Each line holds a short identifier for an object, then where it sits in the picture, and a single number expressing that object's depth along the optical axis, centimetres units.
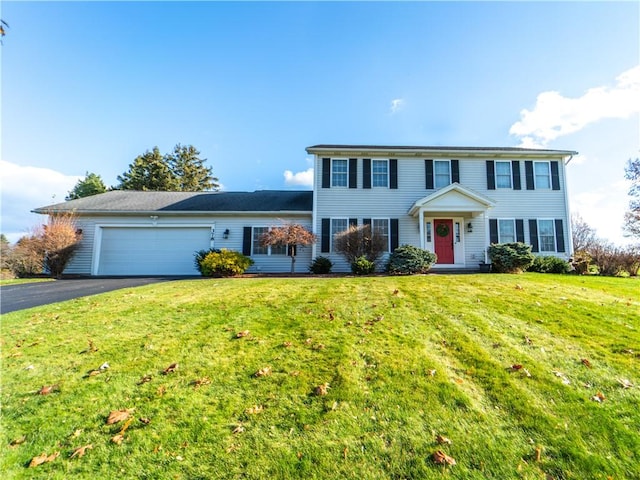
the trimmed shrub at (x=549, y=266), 1128
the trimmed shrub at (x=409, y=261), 1048
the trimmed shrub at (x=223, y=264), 1130
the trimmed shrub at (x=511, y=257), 1059
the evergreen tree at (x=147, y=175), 3120
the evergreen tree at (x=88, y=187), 3062
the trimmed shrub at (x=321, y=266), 1196
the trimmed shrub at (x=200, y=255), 1202
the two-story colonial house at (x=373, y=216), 1319
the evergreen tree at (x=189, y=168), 3534
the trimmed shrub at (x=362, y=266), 1094
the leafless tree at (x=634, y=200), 1783
